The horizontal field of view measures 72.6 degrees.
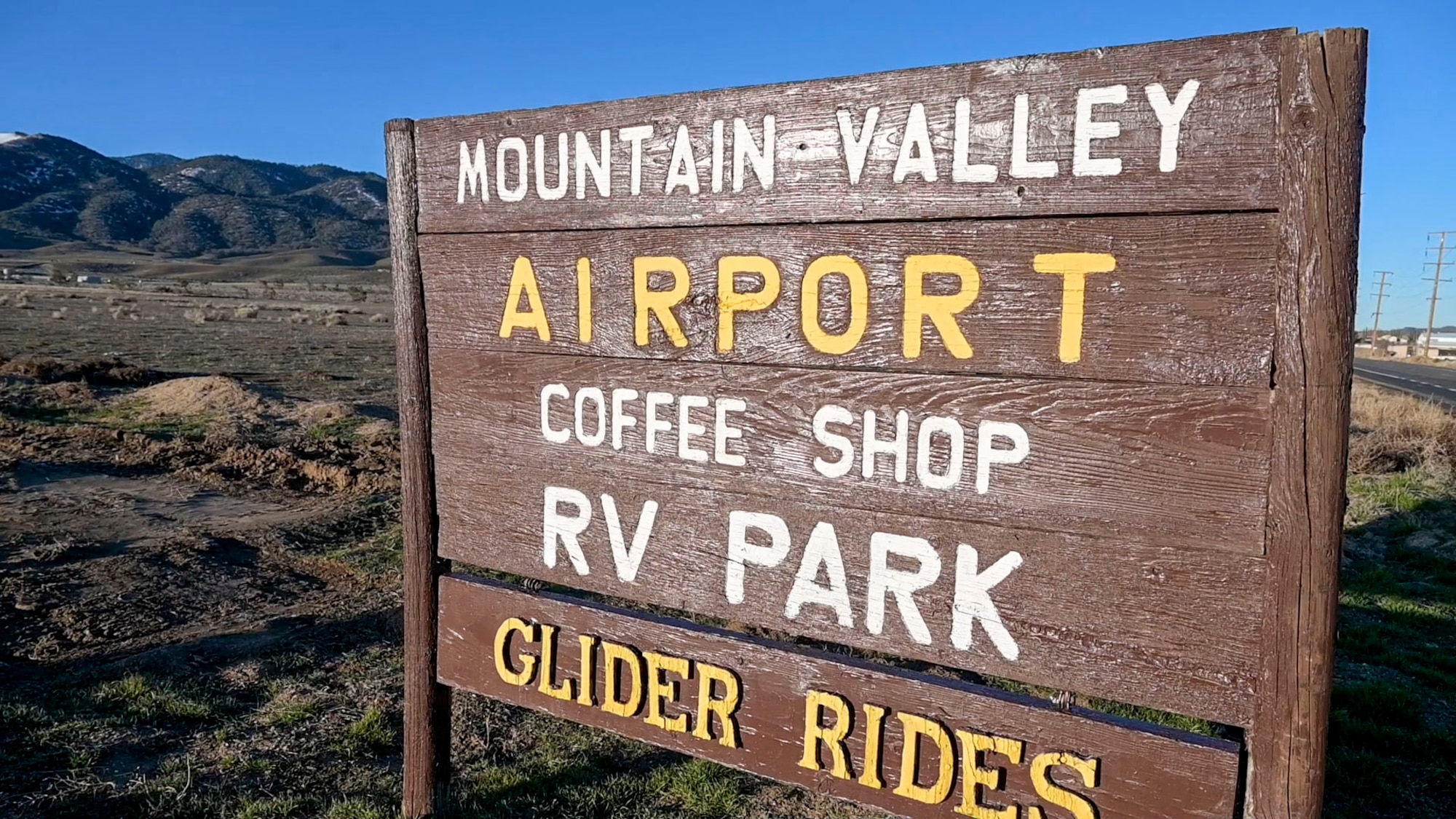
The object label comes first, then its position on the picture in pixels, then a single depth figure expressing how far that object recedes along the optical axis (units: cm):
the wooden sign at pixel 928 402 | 199
